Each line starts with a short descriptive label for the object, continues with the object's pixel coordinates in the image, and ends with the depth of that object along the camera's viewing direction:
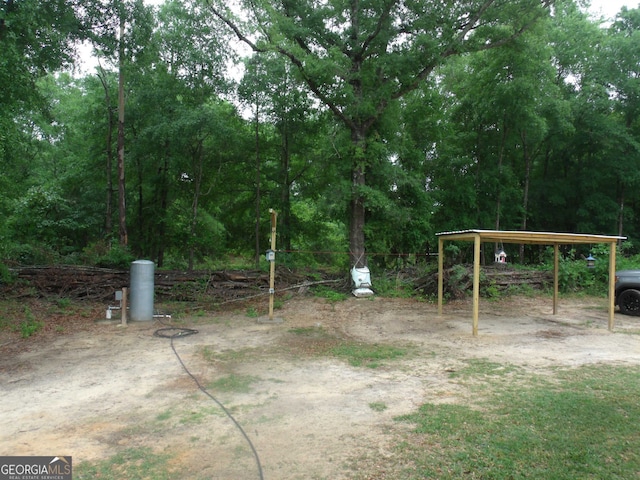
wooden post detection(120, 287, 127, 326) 8.41
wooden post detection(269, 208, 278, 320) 8.27
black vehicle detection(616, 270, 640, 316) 9.59
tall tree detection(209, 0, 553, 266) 11.80
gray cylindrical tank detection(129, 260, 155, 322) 8.69
